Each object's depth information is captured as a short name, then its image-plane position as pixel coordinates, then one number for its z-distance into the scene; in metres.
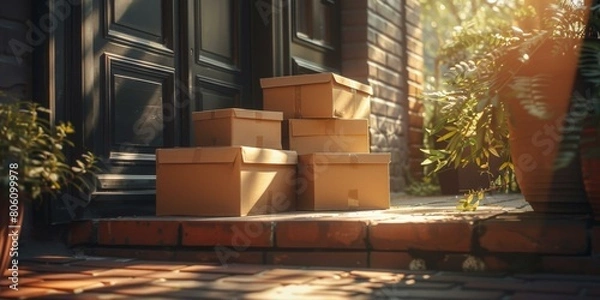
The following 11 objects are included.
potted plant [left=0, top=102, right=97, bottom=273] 1.83
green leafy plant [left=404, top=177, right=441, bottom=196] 5.37
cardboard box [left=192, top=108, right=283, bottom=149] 3.06
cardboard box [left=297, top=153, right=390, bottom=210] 3.19
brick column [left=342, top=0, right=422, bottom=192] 4.86
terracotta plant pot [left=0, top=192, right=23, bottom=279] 1.97
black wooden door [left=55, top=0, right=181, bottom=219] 2.91
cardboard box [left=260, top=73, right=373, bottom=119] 3.37
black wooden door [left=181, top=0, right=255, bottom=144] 3.56
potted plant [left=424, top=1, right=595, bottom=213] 2.27
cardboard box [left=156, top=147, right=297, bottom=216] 2.80
